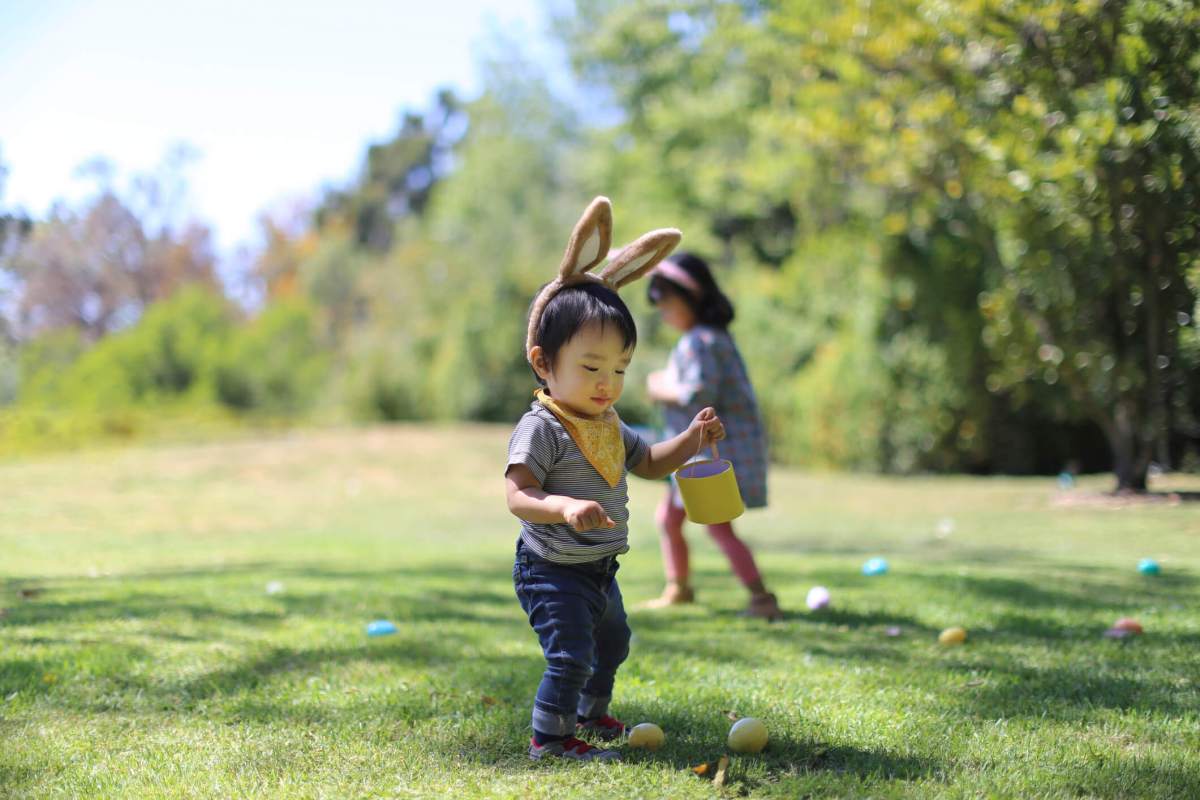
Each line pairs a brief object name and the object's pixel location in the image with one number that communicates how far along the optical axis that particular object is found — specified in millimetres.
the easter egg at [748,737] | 3025
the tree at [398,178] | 58250
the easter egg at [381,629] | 4852
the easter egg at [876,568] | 6852
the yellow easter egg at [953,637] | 4496
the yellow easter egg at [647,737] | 3139
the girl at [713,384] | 5141
